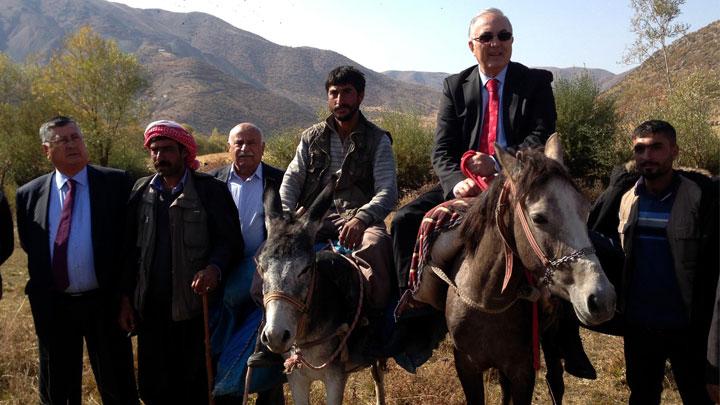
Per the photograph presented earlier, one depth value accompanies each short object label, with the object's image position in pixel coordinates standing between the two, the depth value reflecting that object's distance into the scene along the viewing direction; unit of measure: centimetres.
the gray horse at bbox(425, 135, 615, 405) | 245
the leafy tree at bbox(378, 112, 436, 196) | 2050
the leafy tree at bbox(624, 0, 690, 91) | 2656
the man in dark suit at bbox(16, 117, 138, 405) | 414
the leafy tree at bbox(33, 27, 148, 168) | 3695
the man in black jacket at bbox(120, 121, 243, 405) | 403
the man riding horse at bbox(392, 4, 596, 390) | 376
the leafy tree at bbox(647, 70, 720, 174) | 1608
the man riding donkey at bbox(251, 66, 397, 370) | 411
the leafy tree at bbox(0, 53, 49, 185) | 3111
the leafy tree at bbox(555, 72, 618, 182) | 1753
